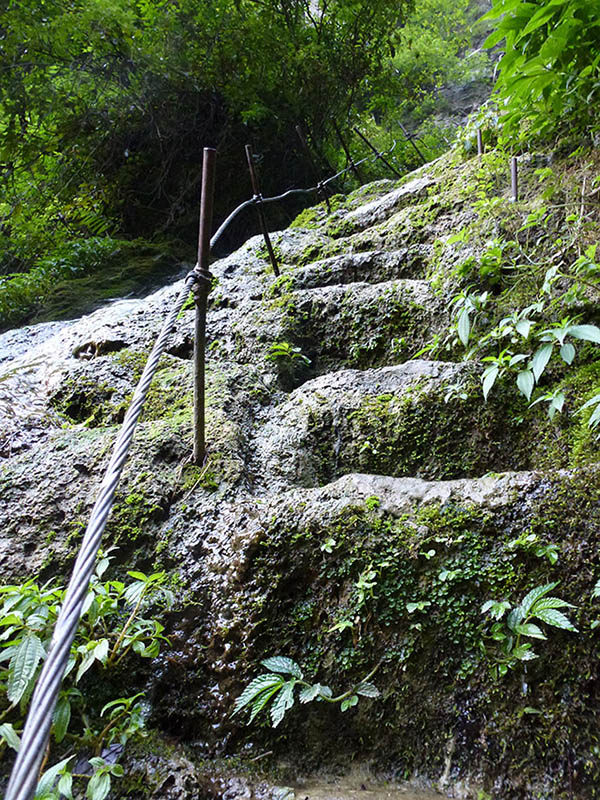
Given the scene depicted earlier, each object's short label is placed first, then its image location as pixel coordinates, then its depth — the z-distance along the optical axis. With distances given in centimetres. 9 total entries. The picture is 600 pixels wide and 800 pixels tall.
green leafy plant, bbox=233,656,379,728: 167
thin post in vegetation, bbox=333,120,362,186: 689
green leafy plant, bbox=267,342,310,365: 353
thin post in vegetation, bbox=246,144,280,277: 394
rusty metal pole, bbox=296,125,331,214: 572
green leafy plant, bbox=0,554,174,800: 148
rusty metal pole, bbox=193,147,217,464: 224
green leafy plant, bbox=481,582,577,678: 156
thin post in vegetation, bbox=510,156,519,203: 331
